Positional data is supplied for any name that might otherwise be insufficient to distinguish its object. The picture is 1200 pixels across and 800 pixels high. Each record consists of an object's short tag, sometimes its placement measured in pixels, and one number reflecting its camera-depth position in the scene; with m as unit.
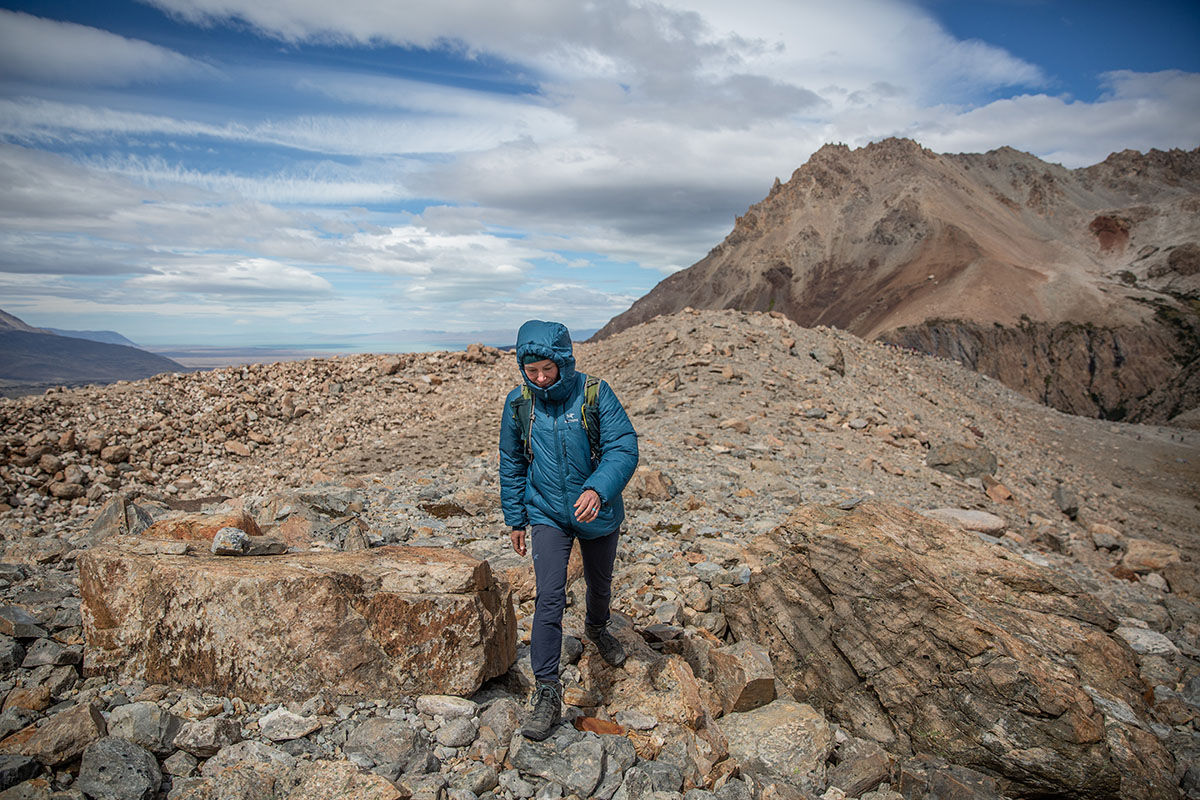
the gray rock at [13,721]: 3.01
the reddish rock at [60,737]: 2.90
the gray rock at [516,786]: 3.34
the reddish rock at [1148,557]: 10.48
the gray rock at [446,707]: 3.72
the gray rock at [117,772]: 2.79
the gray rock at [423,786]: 3.11
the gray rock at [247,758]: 3.08
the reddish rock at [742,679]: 4.73
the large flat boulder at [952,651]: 4.18
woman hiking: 3.99
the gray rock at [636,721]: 4.12
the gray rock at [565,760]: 3.43
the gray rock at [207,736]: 3.14
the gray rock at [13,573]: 4.72
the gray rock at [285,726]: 3.32
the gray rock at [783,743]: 4.20
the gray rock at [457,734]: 3.54
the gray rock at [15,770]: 2.72
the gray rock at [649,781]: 3.51
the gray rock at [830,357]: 21.19
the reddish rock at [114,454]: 13.36
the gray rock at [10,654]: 3.50
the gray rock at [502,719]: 3.73
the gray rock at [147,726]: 3.11
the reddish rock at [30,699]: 3.25
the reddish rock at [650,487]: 9.60
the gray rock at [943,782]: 3.95
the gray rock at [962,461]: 14.24
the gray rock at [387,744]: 3.32
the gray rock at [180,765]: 3.03
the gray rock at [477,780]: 3.29
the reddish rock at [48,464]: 12.16
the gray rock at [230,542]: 4.18
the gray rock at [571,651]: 4.73
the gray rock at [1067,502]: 15.26
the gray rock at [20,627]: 3.74
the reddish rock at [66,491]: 11.90
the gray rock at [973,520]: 9.99
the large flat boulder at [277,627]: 3.56
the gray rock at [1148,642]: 6.67
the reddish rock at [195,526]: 4.77
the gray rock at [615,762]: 3.48
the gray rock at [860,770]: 4.18
